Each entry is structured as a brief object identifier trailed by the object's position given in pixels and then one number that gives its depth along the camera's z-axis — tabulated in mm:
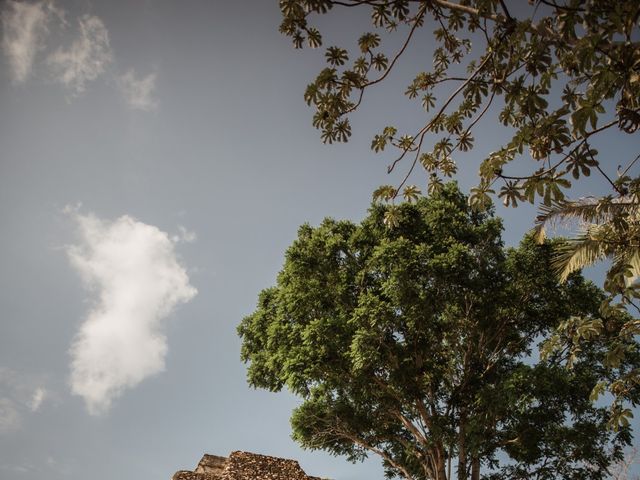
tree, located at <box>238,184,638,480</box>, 11281
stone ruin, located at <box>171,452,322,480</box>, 11141
